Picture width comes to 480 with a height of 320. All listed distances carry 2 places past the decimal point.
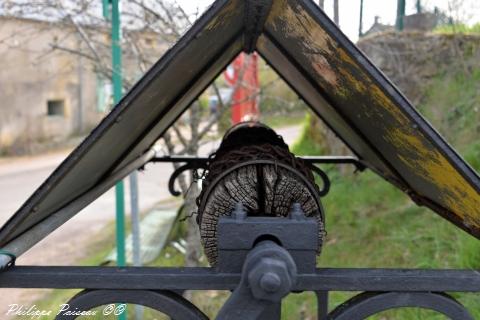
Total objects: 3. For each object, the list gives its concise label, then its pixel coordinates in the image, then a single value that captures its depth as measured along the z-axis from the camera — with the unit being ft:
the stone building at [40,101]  47.94
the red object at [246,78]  17.62
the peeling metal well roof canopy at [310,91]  3.59
